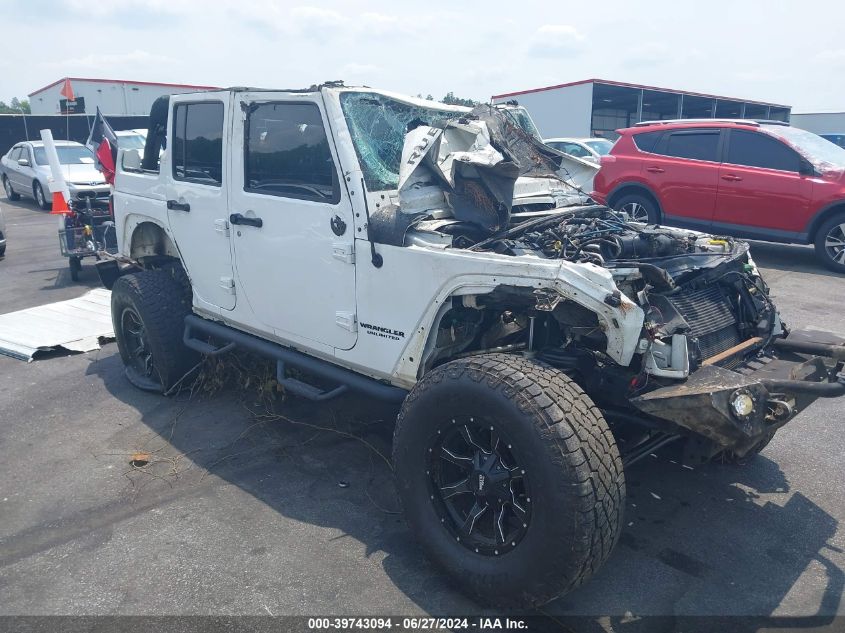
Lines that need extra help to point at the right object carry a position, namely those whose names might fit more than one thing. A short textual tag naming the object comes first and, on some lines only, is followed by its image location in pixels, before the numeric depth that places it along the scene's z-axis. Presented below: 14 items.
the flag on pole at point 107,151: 6.61
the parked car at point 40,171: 13.02
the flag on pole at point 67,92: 10.97
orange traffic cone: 8.85
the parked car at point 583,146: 14.86
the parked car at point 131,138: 14.56
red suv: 8.88
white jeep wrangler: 2.76
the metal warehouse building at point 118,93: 29.83
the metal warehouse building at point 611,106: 25.16
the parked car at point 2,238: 10.77
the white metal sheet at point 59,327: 6.50
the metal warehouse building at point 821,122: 35.91
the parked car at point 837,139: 22.16
